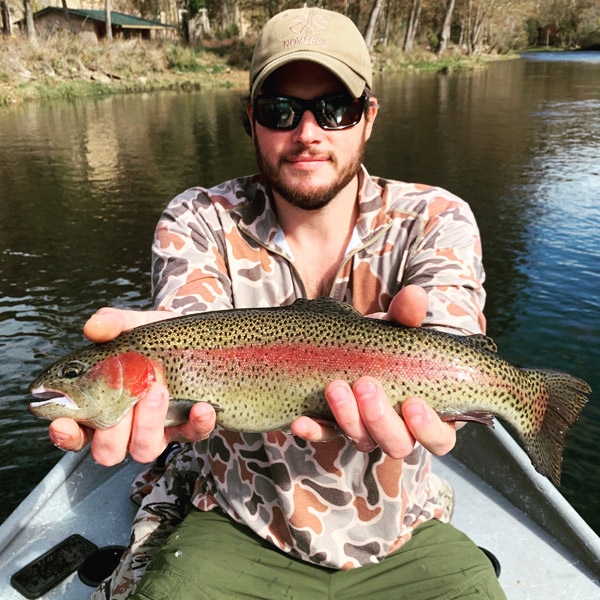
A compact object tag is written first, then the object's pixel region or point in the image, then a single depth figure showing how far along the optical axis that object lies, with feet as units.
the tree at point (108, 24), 161.95
